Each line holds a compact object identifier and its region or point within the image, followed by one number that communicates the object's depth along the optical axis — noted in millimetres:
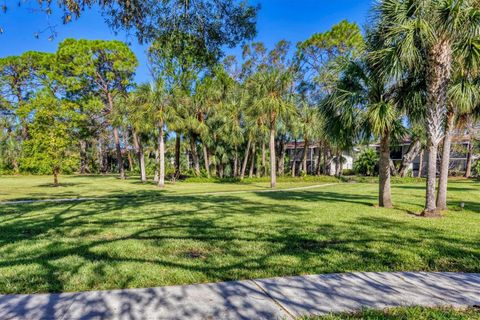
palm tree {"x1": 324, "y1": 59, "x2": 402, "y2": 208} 9805
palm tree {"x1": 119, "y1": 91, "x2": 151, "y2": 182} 21953
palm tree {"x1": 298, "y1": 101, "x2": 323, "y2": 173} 29047
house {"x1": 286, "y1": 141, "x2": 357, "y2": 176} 44381
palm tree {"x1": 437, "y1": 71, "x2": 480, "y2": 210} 8703
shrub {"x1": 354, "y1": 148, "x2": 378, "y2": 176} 37000
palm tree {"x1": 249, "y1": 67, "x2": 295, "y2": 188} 20781
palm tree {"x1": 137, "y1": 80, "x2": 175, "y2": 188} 21516
